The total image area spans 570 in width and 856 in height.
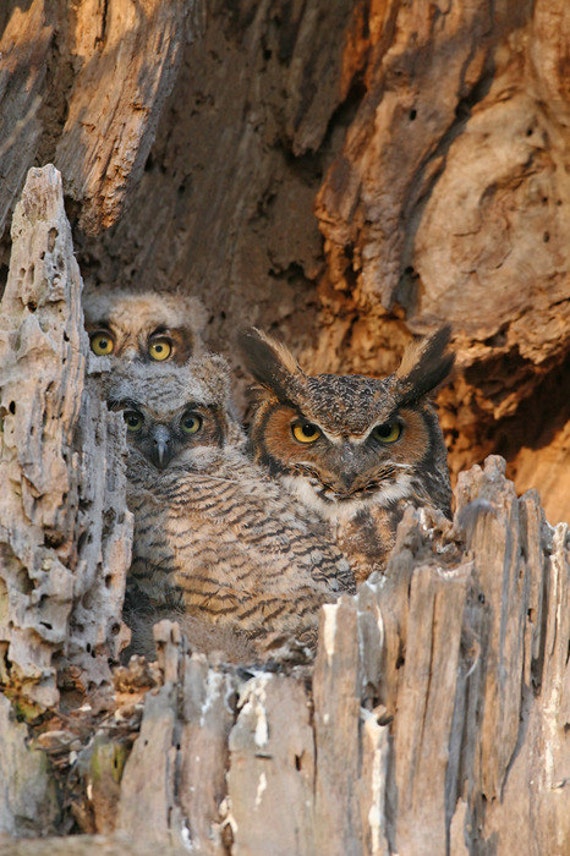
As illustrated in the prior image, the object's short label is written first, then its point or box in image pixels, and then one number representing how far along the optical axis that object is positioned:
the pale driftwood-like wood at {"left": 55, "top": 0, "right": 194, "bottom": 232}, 5.50
